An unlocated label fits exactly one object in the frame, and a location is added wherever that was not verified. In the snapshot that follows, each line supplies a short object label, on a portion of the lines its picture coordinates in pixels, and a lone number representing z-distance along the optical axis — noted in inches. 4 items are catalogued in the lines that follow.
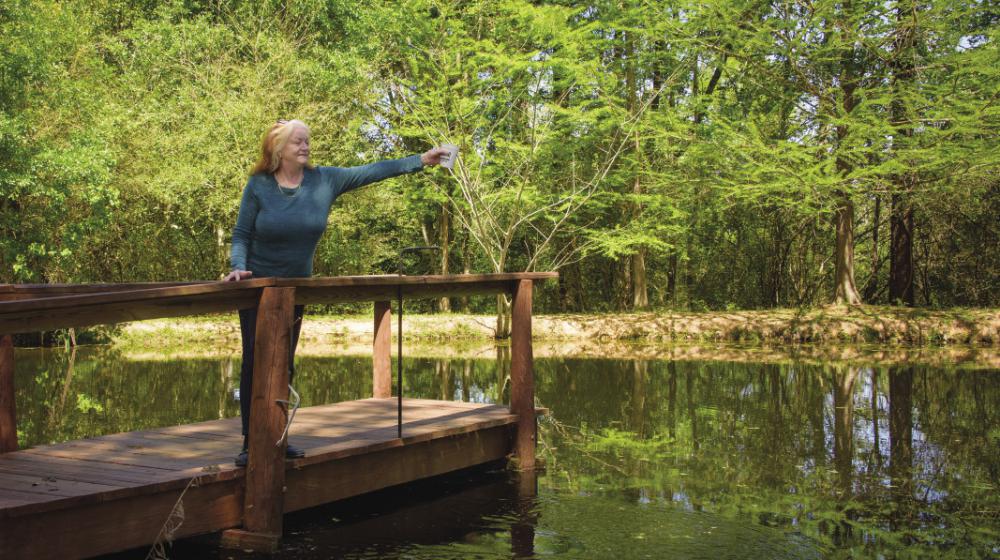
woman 185.6
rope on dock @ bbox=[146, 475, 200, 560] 162.1
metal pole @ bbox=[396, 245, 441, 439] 211.3
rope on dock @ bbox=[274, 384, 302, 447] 176.6
